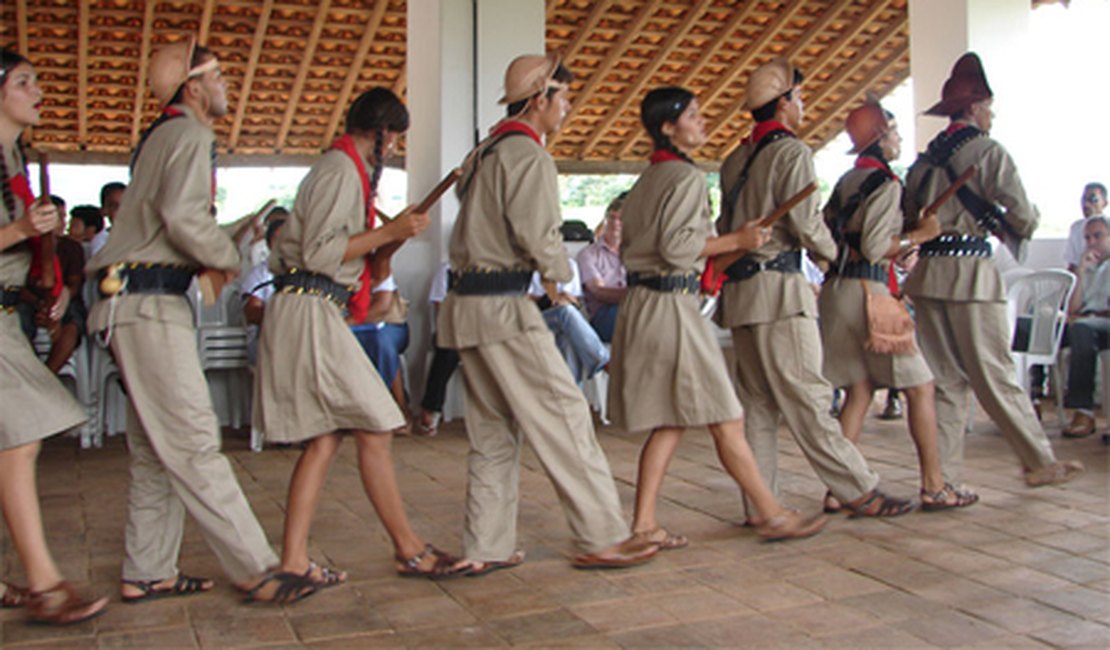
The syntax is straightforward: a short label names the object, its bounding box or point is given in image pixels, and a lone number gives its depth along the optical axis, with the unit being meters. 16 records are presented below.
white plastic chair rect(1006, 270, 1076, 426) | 6.31
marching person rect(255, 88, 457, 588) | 3.14
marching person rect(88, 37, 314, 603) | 2.95
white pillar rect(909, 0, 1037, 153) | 7.07
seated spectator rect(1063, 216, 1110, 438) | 6.04
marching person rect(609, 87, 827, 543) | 3.56
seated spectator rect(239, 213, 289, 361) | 5.93
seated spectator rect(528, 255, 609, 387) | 6.34
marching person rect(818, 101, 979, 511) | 4.14
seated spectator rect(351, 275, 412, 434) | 6.20
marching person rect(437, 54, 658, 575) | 3.30
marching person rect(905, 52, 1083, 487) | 4.36
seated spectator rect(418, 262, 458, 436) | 6.48
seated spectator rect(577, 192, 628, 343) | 6.78
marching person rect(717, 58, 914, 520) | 3.82
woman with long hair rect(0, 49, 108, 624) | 2.88
